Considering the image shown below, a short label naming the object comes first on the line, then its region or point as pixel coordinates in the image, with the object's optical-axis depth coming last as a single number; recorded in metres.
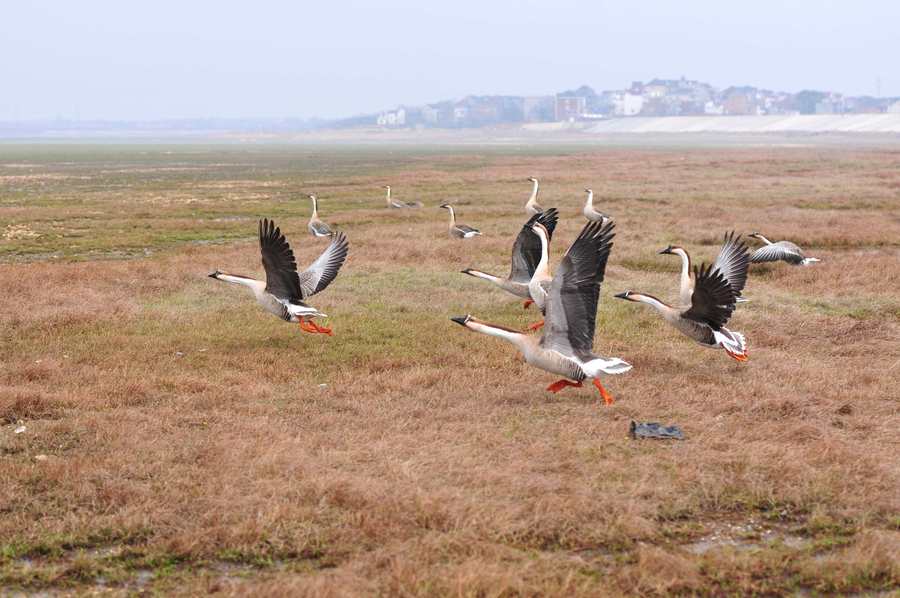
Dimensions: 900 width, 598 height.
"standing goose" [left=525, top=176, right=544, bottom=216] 23.20
